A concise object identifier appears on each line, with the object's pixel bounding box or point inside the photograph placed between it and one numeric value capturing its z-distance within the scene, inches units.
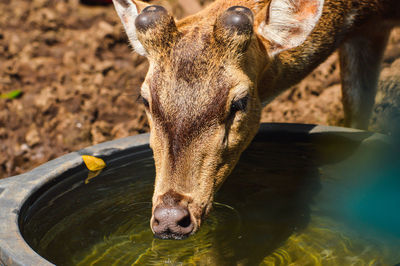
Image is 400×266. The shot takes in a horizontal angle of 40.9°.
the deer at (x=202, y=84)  120.6
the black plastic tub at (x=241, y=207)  133.8
